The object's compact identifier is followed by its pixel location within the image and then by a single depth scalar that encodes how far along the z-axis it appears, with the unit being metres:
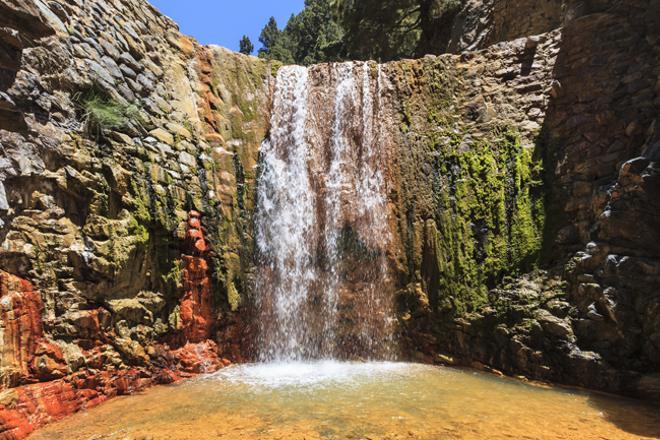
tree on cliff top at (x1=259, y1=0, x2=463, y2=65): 17.61
